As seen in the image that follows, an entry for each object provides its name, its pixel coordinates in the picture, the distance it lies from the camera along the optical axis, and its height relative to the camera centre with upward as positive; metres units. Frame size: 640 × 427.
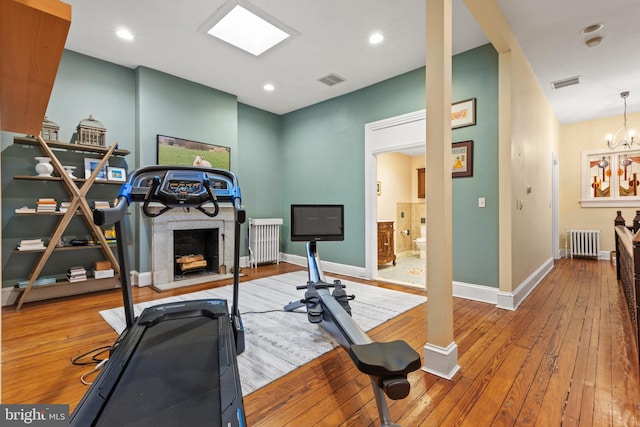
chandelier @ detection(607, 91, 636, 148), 5.52 +1.39
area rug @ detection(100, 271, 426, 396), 2.09 -0.99
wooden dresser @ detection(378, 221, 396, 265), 5.27 -0.52
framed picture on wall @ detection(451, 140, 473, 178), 3.55 +0.65
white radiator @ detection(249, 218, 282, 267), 5.34 -0.46
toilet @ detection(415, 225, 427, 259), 6.04 -0.64
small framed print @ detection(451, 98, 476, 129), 3.52 +1.18
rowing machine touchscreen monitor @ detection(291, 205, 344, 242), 3.10 -0.08
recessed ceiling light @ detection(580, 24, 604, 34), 3.11 +1.90
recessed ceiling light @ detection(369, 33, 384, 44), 3.35 +1.97
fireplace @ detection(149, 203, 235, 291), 4.11 -0.37
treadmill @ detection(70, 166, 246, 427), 1.30 -0.79
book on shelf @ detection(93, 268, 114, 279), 3.67 -0.70
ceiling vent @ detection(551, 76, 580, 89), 4.29 +1.88
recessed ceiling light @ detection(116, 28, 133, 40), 3.29 +2.01
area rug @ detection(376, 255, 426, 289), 4.39 -0.96
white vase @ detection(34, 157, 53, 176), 3.33 +0.56
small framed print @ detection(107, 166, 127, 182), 3.79 +0.54
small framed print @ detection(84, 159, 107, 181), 3.67 +0.59
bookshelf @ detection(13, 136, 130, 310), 3.25 -0.05
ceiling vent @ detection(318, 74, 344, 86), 4.34 +1.98
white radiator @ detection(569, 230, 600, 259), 6.05 -0.62
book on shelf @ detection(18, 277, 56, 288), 3.32 -0.72
